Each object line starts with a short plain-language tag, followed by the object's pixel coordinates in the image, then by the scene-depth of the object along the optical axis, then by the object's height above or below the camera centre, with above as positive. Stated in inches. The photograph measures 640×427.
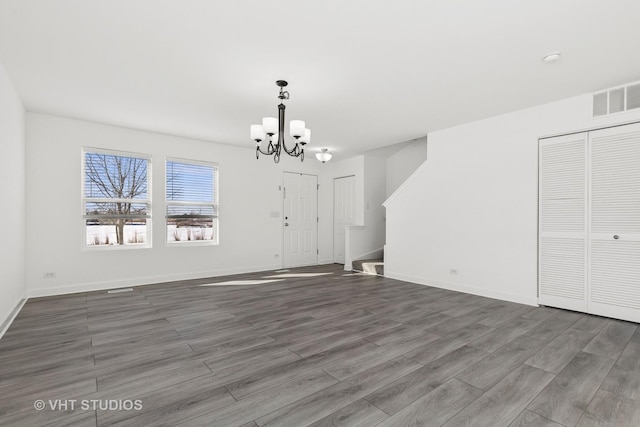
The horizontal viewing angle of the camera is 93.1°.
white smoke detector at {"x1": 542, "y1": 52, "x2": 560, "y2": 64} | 110.4 +56.5
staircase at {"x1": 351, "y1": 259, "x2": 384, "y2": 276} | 249.2 -47.8
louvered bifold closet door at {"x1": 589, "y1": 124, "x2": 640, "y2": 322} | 134.6 -5.8
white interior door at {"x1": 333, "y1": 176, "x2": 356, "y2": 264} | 300.8 +1.0
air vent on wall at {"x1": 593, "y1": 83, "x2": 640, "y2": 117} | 133.9 +50.2
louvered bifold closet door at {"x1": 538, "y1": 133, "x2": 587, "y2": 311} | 148.9 -6.2
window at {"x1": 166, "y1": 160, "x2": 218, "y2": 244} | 224.7 +6.3
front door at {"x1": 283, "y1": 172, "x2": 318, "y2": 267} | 286.5 -9.1
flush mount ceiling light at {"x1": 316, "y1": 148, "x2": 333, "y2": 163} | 230.2 +41.0
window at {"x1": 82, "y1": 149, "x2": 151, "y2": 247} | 193.9 +7.4
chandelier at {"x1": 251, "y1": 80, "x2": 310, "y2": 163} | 129.9 +35.7
